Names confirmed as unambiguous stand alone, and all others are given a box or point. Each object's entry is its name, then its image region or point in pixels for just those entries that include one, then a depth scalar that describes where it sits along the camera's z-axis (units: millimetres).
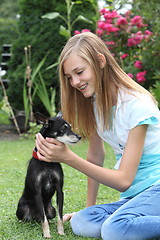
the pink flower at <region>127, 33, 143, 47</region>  8175
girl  2838
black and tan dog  2988
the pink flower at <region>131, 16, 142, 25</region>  8289
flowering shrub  8172
